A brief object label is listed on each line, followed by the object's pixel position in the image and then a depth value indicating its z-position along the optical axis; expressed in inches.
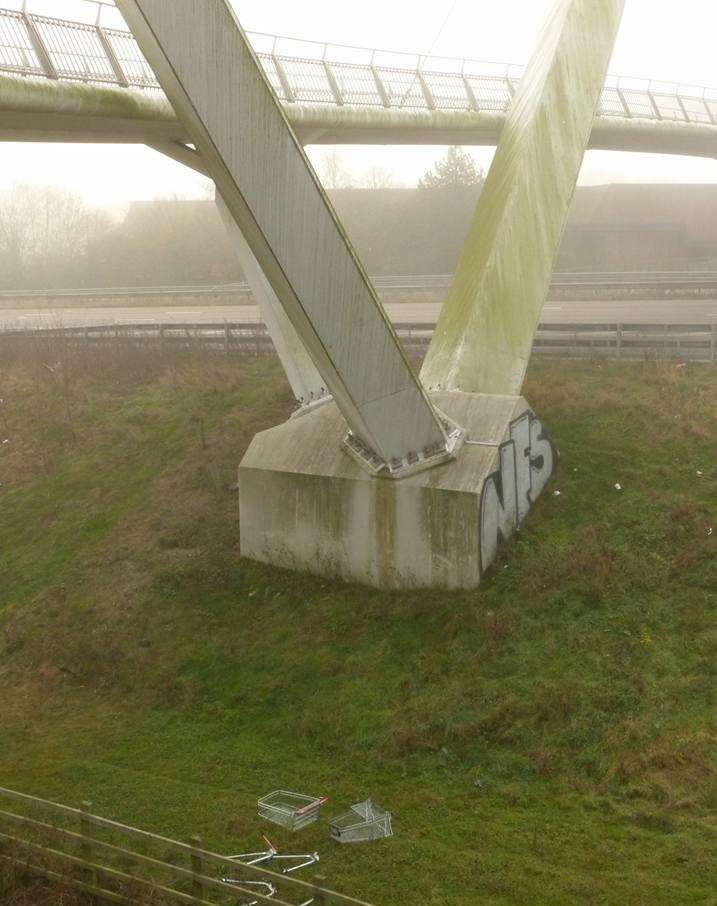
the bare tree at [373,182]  2199.8
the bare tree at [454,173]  2033.7
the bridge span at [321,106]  442.6
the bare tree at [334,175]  2106.3
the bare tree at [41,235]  2015.3
